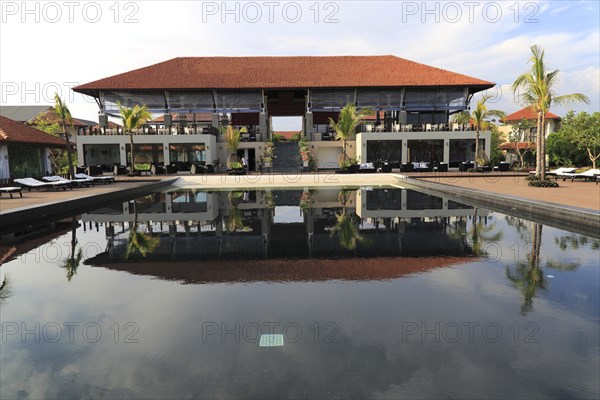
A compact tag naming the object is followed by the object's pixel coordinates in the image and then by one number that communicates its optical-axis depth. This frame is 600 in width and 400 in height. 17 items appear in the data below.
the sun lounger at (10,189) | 15.71
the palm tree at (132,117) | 29.19
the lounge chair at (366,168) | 29.25
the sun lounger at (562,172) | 21.73
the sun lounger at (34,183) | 18.00
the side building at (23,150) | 21.28
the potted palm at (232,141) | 31.14
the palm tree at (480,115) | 31.27
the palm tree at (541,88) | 19.06
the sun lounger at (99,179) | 21.98
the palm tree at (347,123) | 30.38
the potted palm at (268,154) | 31.83
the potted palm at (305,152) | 31.83
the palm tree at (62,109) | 23.12
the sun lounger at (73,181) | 19.74
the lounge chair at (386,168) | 28.94
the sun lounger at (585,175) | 19.79
